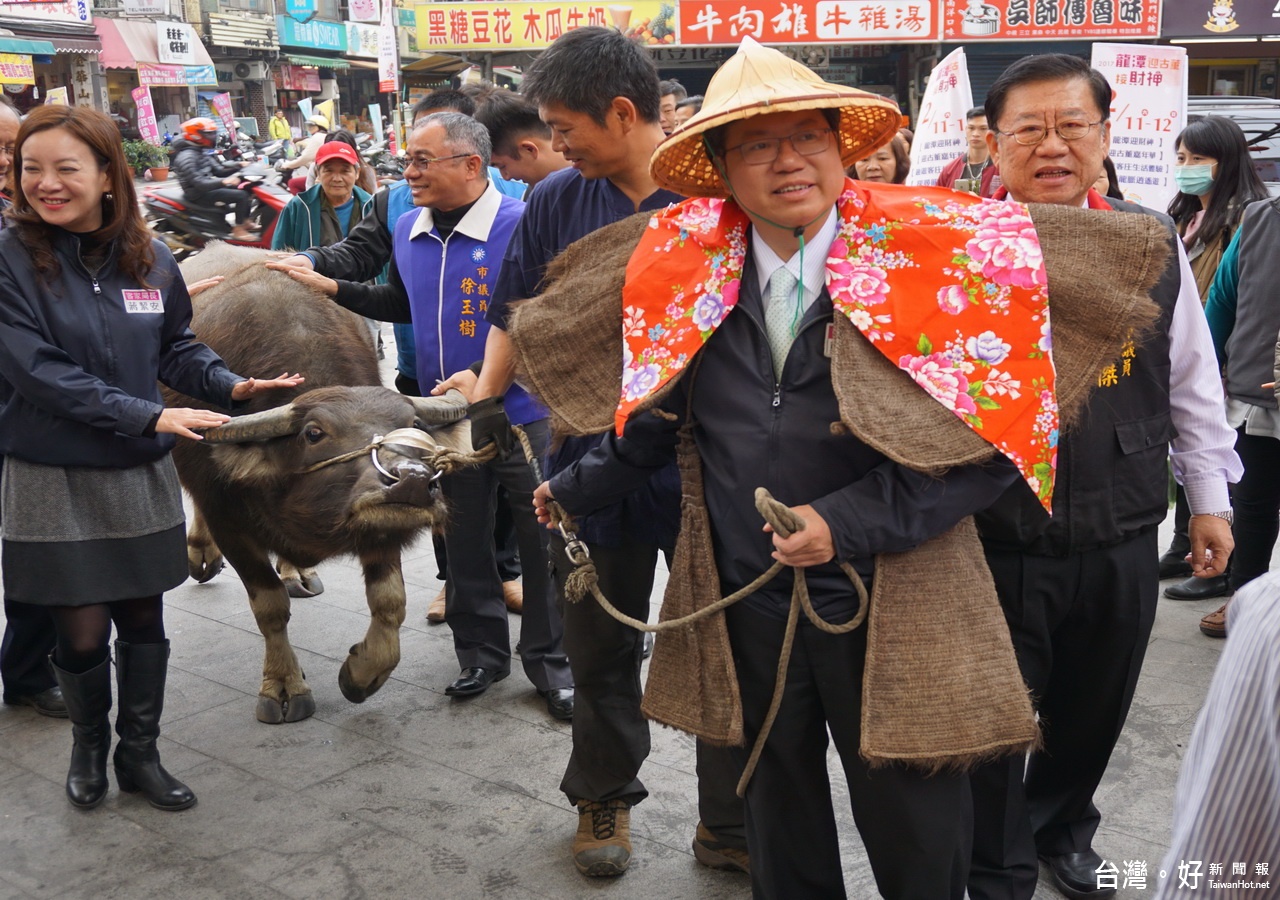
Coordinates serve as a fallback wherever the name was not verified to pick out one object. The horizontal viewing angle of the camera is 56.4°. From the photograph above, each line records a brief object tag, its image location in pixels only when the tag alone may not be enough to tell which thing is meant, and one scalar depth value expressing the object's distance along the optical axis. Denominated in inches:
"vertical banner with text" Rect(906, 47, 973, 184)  267.9
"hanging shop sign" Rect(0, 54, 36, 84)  923.5
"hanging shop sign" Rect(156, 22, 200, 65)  1143.0
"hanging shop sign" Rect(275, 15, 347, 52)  1366.9
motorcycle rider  254.7
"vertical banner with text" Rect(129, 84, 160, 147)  981.2
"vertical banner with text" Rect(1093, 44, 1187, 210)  246.2
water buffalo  152.2
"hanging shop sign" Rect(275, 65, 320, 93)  1406.7
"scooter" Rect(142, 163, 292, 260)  250.8
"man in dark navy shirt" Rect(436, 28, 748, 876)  115.8
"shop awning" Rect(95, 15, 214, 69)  1095.6
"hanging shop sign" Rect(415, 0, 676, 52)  803.4
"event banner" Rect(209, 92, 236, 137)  917.7
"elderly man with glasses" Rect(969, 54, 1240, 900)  101.9
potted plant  944.3
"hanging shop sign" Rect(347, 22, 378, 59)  1488.7
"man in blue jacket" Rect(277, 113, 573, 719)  162.7
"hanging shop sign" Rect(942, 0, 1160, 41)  765.9
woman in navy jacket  126.6
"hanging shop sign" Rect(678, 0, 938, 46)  780.6
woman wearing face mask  197.3
